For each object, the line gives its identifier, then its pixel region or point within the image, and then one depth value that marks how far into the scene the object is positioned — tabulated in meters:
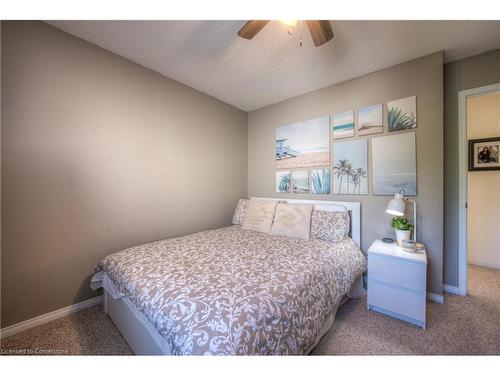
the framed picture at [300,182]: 2.65
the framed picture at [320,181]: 2.47
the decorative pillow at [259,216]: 2.35
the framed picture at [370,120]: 2.12
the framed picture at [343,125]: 2.29
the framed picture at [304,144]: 2.50
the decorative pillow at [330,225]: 1.99
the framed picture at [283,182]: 2.83
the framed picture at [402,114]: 1.95
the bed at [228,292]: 0.83
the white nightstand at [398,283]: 1.52
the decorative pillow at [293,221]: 2.11
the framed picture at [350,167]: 2.21
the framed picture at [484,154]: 2.59
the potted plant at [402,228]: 1.82
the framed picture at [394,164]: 1.96
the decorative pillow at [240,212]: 2.79
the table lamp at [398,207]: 1.74
